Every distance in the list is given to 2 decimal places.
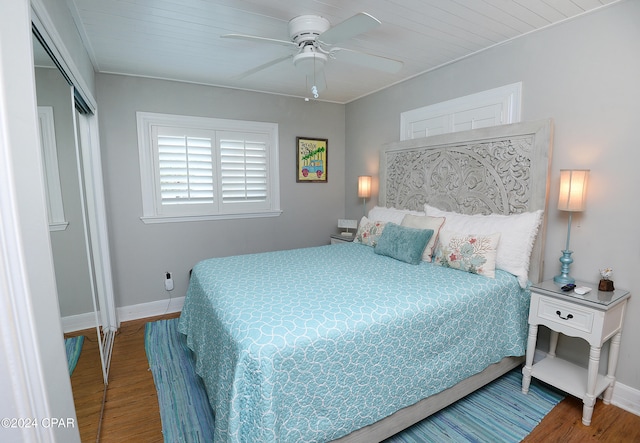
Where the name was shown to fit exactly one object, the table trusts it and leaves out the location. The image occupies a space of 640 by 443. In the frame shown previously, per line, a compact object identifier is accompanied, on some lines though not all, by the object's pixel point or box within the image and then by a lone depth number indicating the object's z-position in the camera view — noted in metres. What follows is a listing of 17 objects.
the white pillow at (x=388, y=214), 3.31
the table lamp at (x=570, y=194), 2.10
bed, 1.39
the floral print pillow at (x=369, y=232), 3.20
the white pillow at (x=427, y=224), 2.67
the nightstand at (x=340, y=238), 3.95
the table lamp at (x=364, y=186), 4.05
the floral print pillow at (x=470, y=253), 2.26
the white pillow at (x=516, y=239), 2.31
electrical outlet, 3.53
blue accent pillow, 2.56
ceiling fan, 1.89
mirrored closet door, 1.43
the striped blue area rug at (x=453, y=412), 1.84
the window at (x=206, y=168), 3.40
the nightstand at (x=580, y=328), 1.89
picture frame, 4.23
